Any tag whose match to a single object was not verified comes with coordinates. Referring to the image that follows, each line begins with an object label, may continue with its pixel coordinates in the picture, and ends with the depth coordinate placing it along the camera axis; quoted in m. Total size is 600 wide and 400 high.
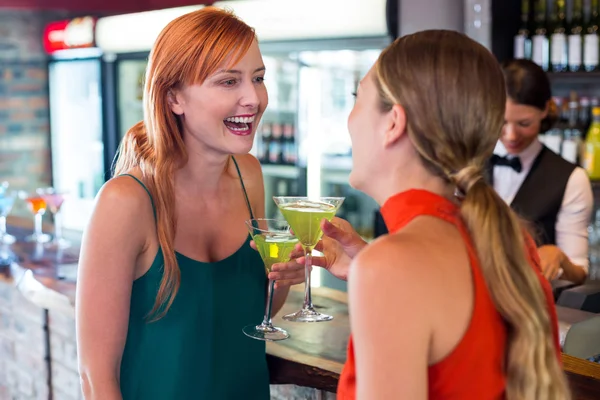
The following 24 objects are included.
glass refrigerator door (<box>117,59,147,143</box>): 5.90
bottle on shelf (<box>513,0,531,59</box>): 3.95
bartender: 2.94
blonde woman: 0.95
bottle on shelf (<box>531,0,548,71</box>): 3.91
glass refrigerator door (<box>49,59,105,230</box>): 6.63
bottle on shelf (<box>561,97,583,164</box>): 3.93
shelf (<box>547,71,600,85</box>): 3.78
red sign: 5.81
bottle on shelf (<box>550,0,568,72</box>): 3.88
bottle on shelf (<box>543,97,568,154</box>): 3.99
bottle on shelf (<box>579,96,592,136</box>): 4.07
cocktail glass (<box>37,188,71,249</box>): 3.66
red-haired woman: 1.59
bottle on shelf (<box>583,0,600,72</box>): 3.80
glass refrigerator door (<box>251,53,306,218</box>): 5.09
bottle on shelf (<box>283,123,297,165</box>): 5.23
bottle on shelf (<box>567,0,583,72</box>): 3.85
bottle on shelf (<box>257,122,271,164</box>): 5.30
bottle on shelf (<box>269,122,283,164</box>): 5.25
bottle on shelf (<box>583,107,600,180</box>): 3.90
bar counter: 1.89
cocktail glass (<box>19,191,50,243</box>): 3.64
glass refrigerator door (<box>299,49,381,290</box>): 4.59
